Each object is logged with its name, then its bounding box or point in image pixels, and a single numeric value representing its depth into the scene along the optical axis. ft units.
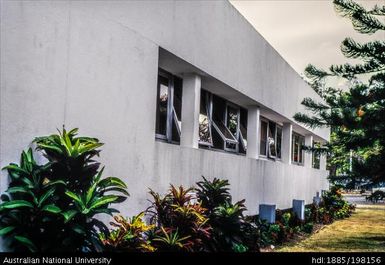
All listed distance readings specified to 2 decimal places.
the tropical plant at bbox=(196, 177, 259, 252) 23.81
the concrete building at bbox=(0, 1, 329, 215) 15.70
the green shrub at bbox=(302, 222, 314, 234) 47.06
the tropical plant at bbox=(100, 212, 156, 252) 16.08
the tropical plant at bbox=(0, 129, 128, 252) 13.76
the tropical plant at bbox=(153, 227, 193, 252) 19.27
